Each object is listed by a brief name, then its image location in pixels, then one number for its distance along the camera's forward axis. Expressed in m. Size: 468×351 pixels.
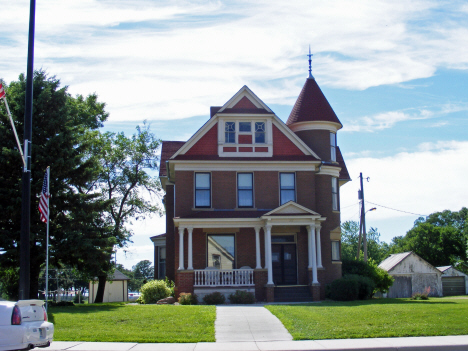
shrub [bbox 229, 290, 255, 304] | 24.50
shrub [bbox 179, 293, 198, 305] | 24.02
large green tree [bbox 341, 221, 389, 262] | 89.03
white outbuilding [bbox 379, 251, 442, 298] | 47.25
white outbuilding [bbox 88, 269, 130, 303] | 57.53
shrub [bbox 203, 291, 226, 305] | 24.39
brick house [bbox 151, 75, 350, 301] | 26.30
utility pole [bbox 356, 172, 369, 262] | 37.22
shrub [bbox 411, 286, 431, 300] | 25.73
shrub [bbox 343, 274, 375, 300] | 25.47
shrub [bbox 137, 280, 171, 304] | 25.89
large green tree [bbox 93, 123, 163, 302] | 36.72
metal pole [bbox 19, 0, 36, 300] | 14.20
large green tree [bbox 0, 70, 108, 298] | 21.98
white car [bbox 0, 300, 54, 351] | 10.46
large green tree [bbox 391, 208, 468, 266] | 72.06
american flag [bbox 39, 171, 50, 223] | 17.52
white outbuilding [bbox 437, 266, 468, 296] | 49.22
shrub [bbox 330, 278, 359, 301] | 24.91
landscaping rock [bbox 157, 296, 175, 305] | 24.84
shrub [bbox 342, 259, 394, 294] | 29.27
